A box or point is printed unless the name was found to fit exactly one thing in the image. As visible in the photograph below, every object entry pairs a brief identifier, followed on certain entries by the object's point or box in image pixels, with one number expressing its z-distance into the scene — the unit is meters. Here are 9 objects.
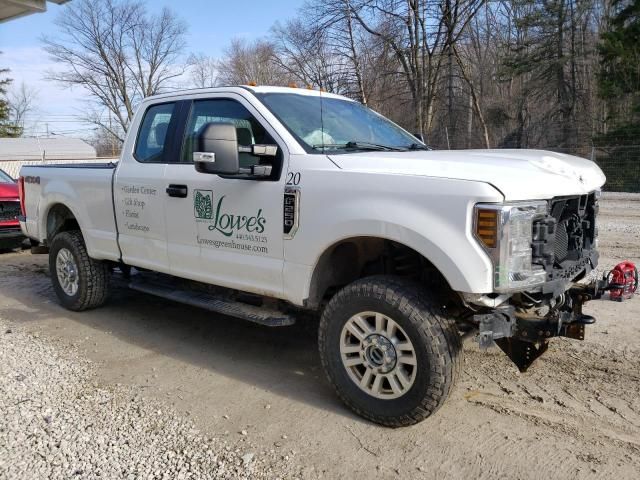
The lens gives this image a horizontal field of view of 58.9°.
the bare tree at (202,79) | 44.73
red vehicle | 9.59
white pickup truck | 3.10
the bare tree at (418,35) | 24.08
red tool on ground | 3.83
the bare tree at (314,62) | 25.08
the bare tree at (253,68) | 28.17
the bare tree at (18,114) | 52.85
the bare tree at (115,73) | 44.53
